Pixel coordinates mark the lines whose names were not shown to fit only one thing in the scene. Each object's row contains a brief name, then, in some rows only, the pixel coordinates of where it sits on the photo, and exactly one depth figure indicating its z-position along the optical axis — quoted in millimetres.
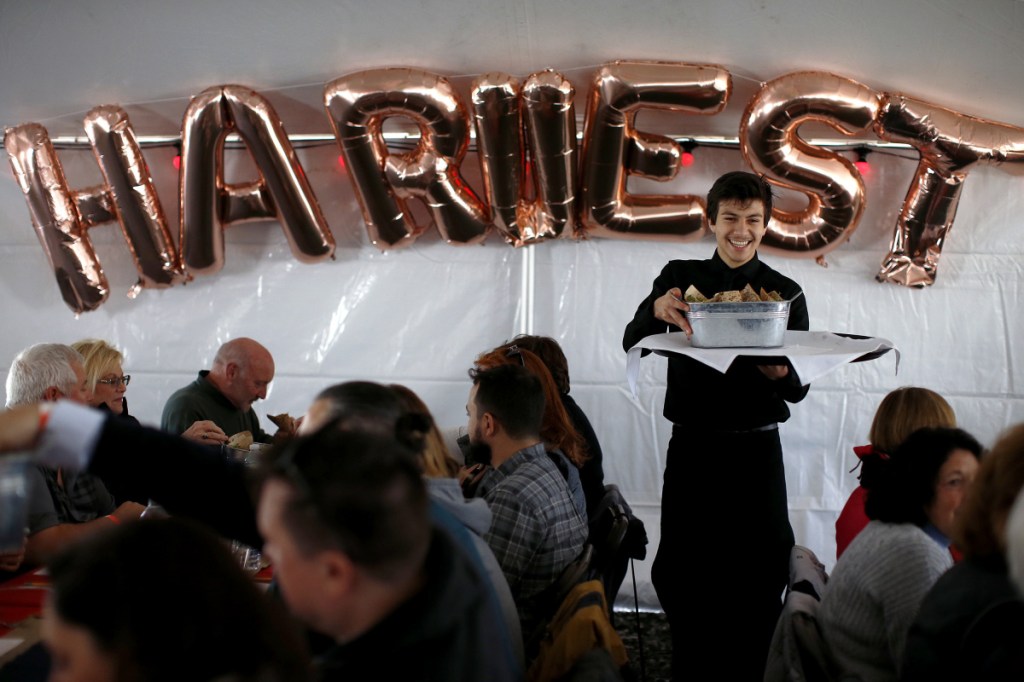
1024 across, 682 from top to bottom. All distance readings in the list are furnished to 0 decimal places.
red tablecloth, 2172
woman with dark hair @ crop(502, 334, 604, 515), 3412
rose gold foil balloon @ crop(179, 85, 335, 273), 4191
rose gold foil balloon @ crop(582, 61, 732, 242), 3887
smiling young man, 2938
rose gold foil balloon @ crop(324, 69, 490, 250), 4031
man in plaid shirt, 2387
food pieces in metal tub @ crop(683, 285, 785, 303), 2615
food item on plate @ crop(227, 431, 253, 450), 3080
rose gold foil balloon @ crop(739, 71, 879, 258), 3855
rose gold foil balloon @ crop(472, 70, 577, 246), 3918
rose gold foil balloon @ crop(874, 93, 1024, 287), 3871
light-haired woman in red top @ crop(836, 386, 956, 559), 2785
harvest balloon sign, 3891
